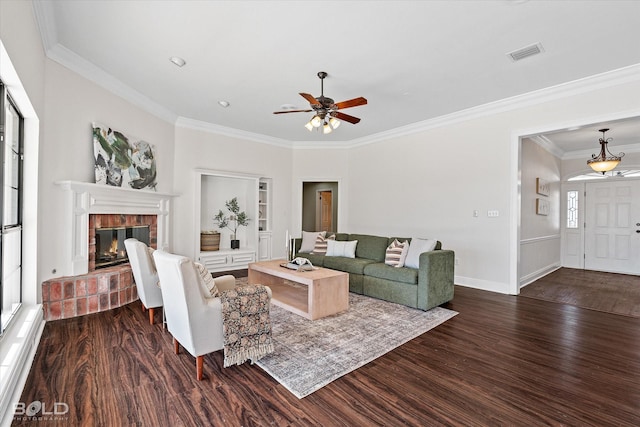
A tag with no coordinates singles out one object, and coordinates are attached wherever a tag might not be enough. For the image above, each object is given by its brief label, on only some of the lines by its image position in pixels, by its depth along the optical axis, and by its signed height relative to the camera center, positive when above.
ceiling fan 3.46 +1.28
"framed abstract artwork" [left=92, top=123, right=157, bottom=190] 3.81 +0.72
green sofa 3.71 -0.87
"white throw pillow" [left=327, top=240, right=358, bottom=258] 5.01 -0.61
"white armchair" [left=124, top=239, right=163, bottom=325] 3.14 -0.69
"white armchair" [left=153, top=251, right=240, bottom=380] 2.07 -0.70
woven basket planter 6.07 -0.62
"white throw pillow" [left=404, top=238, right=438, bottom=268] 4.03 -0.49
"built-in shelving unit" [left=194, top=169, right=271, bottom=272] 6.06 -0.03
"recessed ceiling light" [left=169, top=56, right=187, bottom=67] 3.42 +1.77
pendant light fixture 5.28 +0.99
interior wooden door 9.65 +0.13
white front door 6.33 -0.22
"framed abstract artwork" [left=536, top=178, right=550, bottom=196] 5.79 +0.59
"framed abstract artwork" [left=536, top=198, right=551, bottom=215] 5.80 +0.19
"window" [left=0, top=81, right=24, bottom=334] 2.21 -0.03
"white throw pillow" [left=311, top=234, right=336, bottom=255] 5.26 -0.58
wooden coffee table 3.35 -0.97
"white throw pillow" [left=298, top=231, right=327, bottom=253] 5.62 -0.55
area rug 2.26 -1.22
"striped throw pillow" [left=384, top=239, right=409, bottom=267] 4.19 -0.57
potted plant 6.46 -0.16
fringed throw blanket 2.22 -0.88
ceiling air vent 3.12 +1.79
